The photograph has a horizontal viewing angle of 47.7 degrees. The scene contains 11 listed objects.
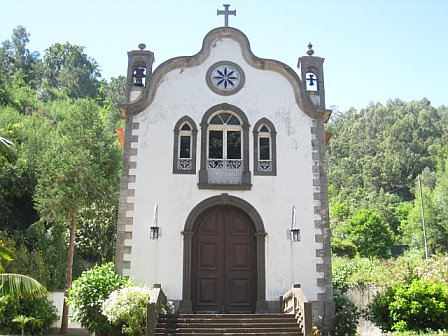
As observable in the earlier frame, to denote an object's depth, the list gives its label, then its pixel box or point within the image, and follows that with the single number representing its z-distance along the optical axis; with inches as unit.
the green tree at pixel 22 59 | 2672.2
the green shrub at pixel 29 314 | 627.5
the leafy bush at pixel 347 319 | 581.0
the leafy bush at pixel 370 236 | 1712.6
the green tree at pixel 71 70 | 2652.6
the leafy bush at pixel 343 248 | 1525.6
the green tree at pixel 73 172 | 780.6
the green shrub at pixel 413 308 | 551.2
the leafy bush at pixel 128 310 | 487.8
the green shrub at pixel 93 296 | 515.8
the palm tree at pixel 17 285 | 456.8
